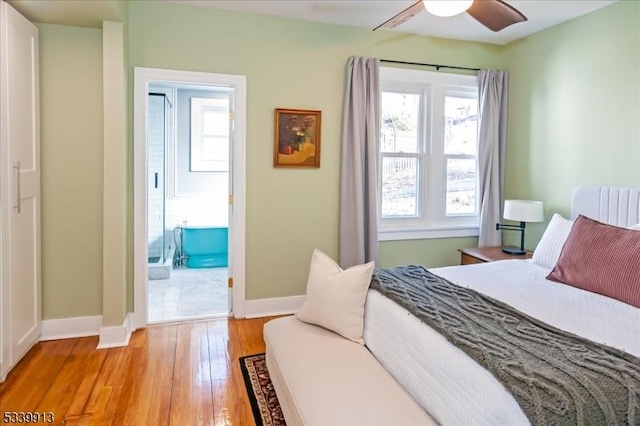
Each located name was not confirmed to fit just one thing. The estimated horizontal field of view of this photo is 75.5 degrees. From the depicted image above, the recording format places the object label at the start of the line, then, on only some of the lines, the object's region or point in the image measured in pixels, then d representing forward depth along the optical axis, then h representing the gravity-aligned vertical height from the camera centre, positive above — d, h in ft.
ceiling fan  6.76 +3.27
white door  8.41 +0.09
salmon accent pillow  7.27 -1.33
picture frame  11.84 +1.42
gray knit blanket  4.13 -1.98
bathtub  18.60 -2.72
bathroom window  19.42 +2.43
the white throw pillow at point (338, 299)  7.40 -2.04
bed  4.50 -2.02
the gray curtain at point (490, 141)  13.55 +1.58
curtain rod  12.74 +3.93
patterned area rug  7.11 -3.93
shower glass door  18.01 +0.48
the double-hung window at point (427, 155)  13.29 +1.12
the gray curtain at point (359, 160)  12.19 +0.82
